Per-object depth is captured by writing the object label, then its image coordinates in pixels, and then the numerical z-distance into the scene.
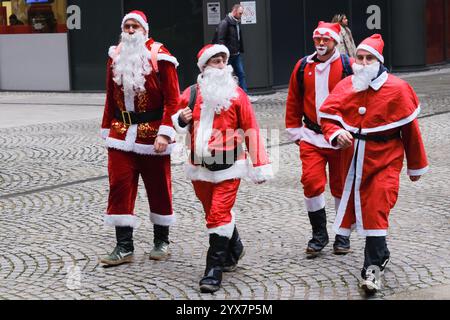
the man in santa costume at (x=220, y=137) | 9.23
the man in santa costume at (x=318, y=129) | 10.15
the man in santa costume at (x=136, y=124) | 9.91
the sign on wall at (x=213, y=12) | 27.75
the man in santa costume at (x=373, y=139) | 8.74
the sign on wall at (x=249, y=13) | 27.80
